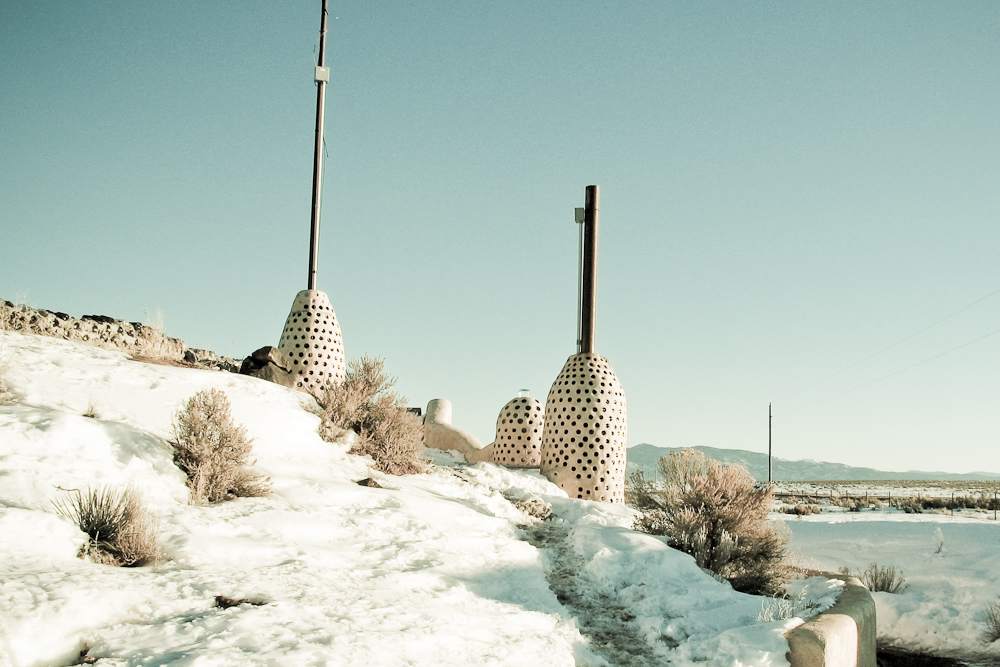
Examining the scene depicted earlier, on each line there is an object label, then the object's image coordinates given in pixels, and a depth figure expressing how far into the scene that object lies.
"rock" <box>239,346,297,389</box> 10.10
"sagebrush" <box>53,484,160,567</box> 4.29
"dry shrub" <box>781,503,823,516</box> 26.34
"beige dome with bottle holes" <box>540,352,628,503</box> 11.37
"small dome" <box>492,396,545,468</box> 13.10
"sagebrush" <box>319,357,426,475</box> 8.86
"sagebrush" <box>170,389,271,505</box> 5.68
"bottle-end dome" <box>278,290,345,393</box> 10.62
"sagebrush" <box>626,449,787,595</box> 7.57
